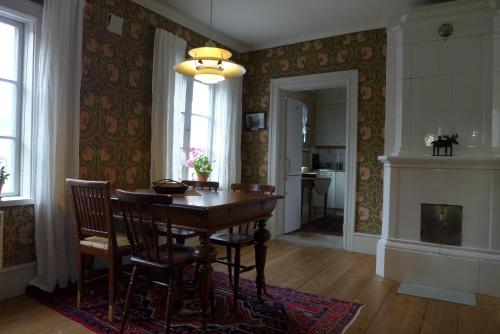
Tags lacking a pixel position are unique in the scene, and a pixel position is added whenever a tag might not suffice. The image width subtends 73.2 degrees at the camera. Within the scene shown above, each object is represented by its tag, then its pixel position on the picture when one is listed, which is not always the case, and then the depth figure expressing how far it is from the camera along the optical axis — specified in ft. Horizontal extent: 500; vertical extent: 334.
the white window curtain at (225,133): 14.92
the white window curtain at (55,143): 8.74
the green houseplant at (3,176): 8.07
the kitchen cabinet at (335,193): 23.48
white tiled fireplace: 9.82
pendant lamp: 7.39
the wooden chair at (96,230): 7.11
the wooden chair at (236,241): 8.11
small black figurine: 10.14
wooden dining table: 6.40
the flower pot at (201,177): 12.82
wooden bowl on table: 8.40
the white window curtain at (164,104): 11.64
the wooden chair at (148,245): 6.23
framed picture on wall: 16.15
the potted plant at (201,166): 12.76
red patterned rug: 7.19
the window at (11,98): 8.64
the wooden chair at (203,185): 11.15
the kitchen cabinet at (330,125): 24.11
